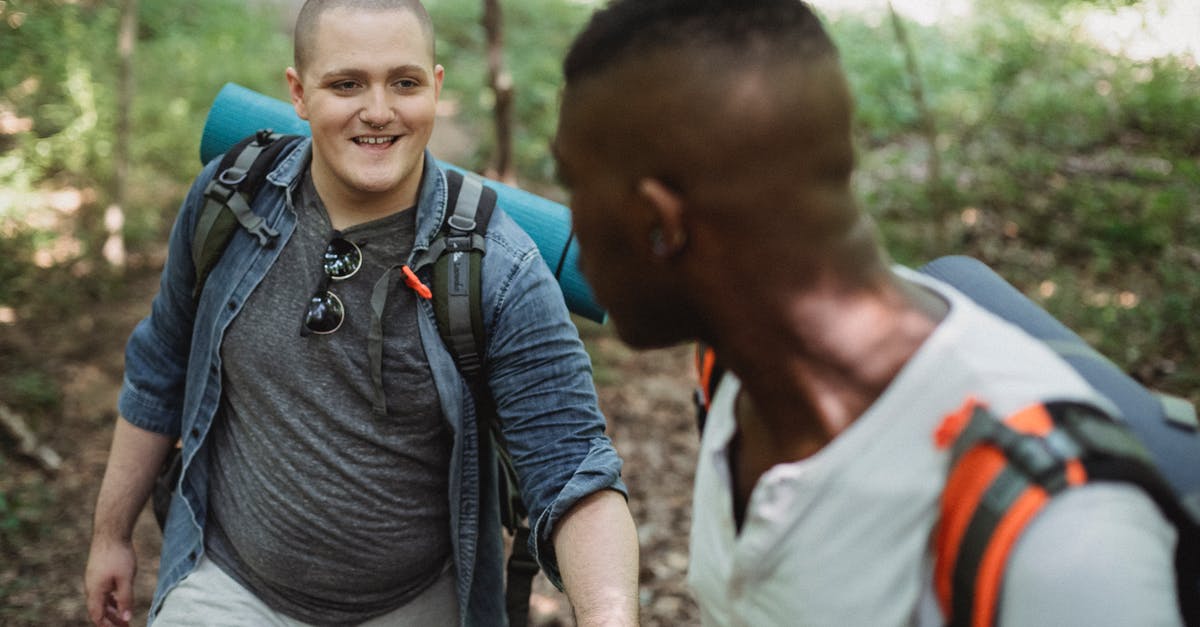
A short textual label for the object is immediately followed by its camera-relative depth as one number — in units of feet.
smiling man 7.50
